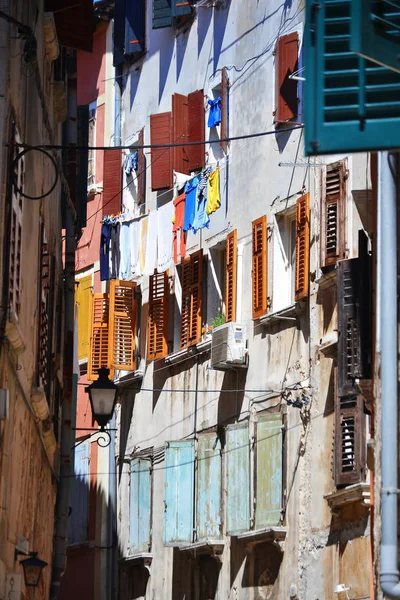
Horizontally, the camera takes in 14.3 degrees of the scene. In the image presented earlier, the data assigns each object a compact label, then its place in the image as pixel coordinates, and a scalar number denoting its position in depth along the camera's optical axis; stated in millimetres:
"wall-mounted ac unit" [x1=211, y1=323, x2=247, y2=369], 22578
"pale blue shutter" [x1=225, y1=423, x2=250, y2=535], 21891
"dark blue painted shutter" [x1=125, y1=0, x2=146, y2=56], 28250
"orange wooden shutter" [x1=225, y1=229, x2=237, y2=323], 23125
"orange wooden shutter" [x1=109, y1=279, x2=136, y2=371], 26625
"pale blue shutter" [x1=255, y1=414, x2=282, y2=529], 21156
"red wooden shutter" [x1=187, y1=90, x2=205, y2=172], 24969
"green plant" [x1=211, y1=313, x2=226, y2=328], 23594
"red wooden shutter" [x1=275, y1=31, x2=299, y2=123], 21953
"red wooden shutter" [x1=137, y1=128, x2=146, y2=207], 27438
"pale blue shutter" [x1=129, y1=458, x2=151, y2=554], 25569
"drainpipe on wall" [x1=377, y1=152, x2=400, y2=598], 10367
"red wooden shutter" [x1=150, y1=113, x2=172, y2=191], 25859
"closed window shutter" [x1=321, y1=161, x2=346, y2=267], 19938
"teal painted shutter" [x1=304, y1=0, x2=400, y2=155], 8133
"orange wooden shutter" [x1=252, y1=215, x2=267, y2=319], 22109
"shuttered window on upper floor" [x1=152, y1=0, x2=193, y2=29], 26219
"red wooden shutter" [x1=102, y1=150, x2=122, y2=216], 28281
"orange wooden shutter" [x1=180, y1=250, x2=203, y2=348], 24344
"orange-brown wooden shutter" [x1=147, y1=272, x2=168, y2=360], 25547
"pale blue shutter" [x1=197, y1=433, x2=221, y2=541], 23062
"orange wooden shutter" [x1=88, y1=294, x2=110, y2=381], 26578
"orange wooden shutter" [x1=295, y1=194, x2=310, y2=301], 20859
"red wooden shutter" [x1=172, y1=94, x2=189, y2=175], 25391
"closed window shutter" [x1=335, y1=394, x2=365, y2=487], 18906
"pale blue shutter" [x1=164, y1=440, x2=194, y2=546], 23688
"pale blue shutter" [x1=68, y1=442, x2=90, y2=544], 27812
